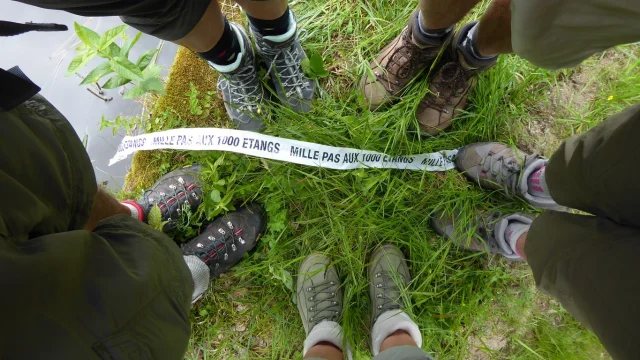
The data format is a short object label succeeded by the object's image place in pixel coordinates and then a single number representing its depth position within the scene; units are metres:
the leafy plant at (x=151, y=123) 1.70
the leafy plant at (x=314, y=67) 1.55
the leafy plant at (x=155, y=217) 1.49
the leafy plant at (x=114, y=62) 1.28
